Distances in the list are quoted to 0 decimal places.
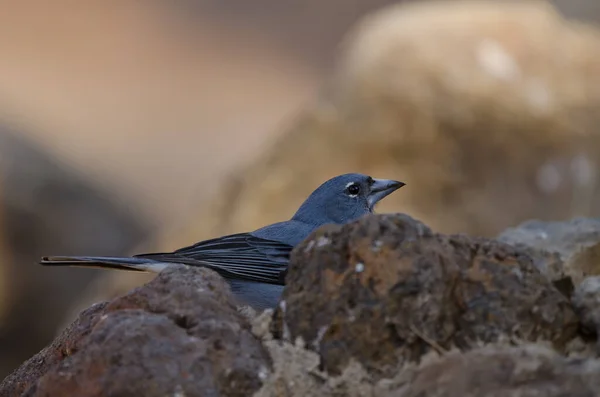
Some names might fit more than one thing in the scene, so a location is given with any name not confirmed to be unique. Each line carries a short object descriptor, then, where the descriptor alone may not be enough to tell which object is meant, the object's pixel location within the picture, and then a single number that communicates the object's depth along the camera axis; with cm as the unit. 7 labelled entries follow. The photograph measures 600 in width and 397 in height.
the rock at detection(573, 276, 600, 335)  587
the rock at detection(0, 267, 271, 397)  551
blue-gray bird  897
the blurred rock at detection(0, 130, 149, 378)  2347
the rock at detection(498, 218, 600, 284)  816
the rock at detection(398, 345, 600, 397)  500
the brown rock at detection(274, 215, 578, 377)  564
